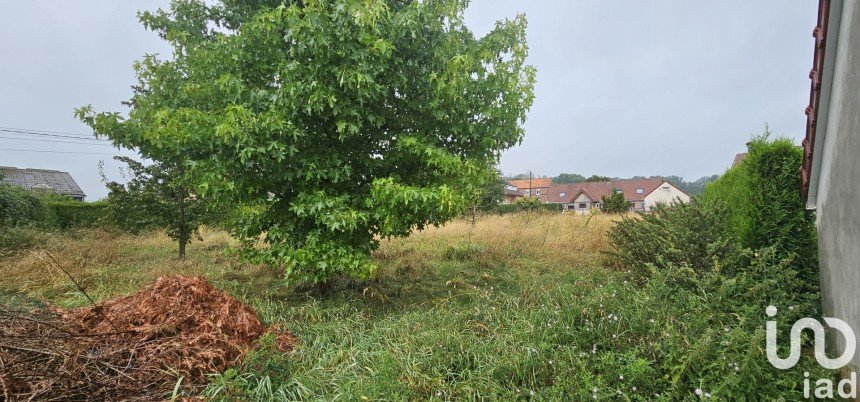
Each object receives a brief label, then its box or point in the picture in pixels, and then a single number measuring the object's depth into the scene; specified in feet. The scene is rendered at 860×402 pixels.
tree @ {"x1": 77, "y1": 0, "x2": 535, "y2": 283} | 11.89
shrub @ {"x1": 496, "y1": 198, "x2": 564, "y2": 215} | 73.33
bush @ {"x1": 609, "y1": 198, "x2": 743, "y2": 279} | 13.89
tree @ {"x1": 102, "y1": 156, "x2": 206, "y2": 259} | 24.88
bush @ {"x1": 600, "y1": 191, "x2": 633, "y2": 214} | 66.44
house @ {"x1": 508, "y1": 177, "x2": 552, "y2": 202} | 225.17
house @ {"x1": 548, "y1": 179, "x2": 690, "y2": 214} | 170.40
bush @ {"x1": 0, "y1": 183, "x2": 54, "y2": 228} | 27.71
